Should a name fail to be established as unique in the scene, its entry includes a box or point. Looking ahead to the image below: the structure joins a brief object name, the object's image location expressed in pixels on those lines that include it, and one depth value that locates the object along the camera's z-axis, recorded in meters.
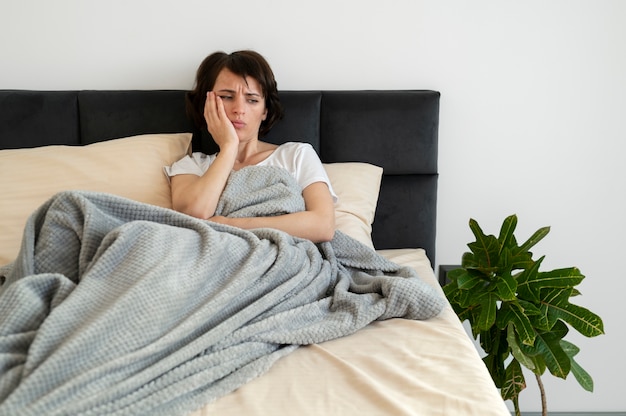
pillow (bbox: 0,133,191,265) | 1.73
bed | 1.08
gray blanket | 1.03
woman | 1.73
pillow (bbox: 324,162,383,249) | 1.88
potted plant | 1.77
